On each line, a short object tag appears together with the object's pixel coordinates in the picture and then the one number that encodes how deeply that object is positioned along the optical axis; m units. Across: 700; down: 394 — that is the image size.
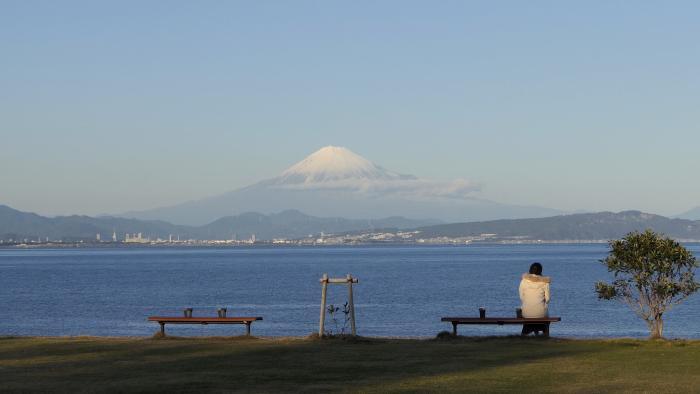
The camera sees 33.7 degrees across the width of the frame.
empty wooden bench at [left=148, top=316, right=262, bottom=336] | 26.75
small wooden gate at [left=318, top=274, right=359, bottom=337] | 25.33
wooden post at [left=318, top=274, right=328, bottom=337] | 25.34
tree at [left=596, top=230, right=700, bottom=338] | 25.52
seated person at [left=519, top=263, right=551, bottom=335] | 25.30
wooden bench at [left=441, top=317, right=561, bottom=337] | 25.03
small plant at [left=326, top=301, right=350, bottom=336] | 25.43
